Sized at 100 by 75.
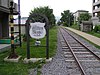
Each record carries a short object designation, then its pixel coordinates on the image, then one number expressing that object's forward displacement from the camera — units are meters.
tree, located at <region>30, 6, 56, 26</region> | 27.29
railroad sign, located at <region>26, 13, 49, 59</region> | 5.24
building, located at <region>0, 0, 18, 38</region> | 11.02
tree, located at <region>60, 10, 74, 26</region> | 69.12
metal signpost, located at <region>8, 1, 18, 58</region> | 5.24
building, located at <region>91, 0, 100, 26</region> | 41.66
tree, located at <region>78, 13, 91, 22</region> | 45.52
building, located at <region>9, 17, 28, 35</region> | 14.99
